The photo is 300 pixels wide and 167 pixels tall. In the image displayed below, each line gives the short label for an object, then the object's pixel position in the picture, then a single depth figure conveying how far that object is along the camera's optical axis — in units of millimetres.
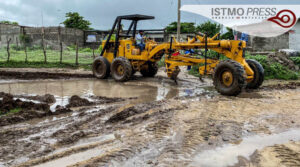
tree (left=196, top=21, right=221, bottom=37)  37875
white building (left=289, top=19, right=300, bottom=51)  22094
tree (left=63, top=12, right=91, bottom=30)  41625
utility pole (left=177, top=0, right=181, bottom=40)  18156
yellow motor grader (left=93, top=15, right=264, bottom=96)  7512
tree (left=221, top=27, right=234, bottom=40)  33250
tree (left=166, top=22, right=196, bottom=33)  46656
